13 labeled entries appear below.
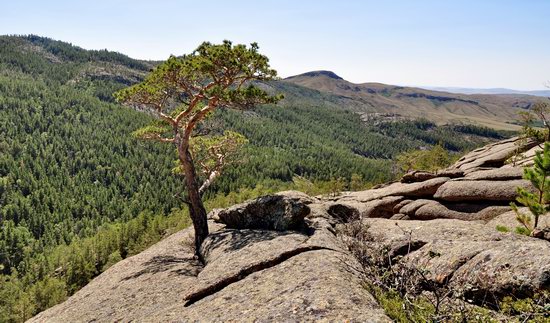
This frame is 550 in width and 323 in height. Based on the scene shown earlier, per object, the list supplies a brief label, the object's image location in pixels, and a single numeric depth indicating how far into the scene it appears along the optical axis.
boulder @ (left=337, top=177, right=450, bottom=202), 35.59
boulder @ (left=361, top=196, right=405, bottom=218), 36.16
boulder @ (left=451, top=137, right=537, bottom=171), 42.34
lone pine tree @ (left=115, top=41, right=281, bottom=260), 23.00
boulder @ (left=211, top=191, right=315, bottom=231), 22.77
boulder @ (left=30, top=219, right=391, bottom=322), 12.15
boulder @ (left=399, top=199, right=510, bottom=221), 29.42
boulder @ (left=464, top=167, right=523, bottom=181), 32.28
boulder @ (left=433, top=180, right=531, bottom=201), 29.83
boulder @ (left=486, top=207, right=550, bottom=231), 23.59
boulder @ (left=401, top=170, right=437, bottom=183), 42.19
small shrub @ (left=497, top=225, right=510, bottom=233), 20.17
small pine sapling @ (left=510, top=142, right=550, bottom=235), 21.22
